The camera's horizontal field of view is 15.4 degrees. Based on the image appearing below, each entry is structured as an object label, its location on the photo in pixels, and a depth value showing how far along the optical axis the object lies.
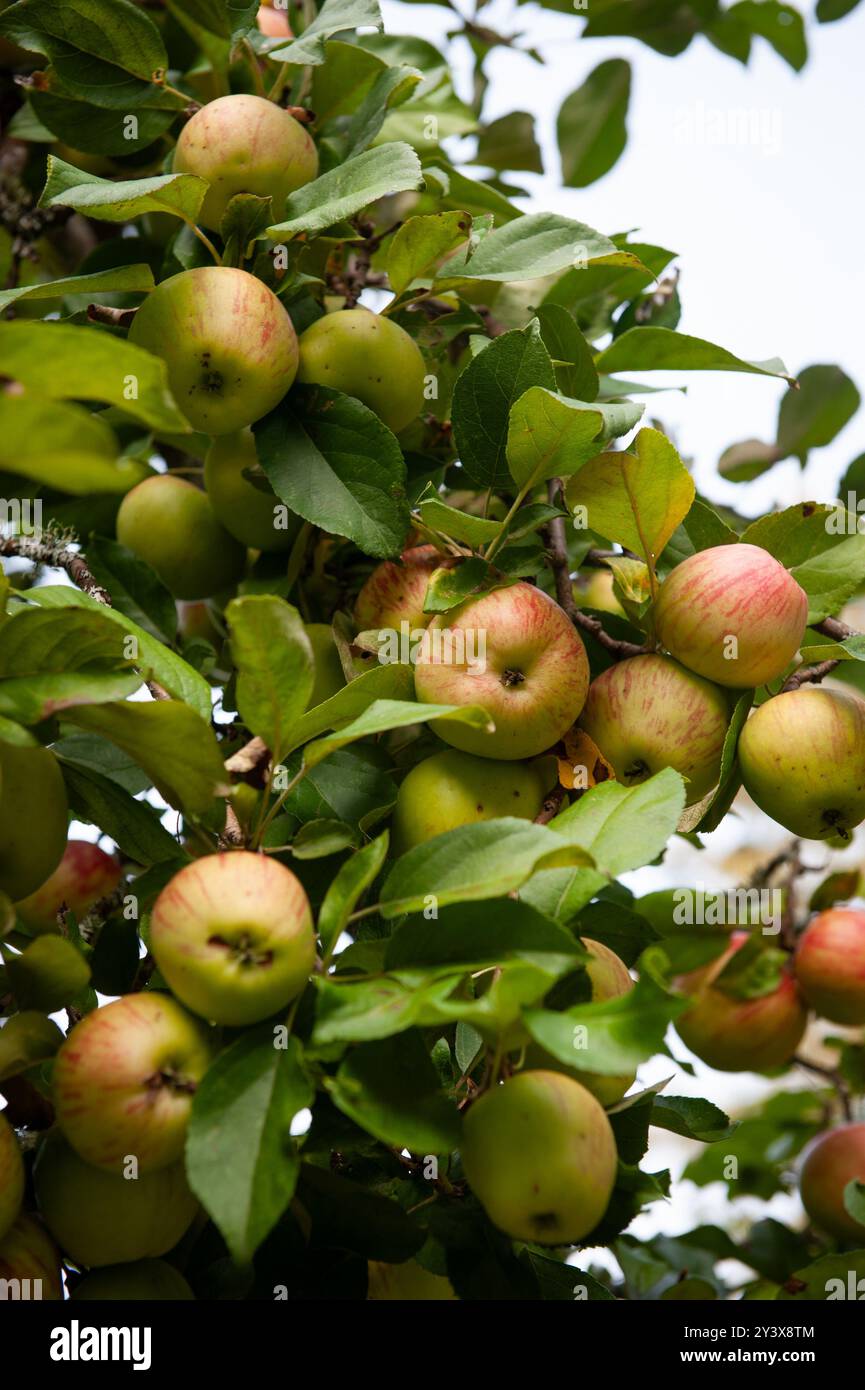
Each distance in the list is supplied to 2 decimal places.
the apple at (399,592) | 1.31
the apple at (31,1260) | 1.17
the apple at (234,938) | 1.13
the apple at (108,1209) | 1.17
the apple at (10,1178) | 1.16
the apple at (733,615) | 1.27
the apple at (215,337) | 1.27
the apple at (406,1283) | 1.29
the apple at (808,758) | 1.27
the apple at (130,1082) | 1.13
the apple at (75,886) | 1.41
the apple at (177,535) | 1.43
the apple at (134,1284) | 1.19
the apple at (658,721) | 1.28
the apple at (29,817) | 1.21
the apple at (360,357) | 1.33
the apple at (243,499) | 1.37
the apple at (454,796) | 1.25
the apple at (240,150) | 1.33
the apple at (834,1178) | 1.61
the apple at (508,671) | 1.25
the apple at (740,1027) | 1.64
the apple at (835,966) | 1.63
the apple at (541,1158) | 1.13
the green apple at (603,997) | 1.19
